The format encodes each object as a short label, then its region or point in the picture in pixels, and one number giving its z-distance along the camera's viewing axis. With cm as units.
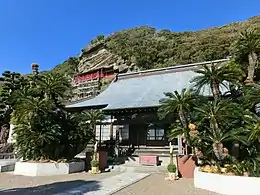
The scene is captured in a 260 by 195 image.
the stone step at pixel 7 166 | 1021
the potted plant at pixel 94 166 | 950
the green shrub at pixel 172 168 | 800
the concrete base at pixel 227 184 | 600
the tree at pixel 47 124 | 945
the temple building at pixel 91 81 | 2414
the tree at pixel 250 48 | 888
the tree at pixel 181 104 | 779
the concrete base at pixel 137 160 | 1117
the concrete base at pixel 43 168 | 929
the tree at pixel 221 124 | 692
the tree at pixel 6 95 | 1661
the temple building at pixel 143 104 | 1233
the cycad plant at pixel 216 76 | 780
